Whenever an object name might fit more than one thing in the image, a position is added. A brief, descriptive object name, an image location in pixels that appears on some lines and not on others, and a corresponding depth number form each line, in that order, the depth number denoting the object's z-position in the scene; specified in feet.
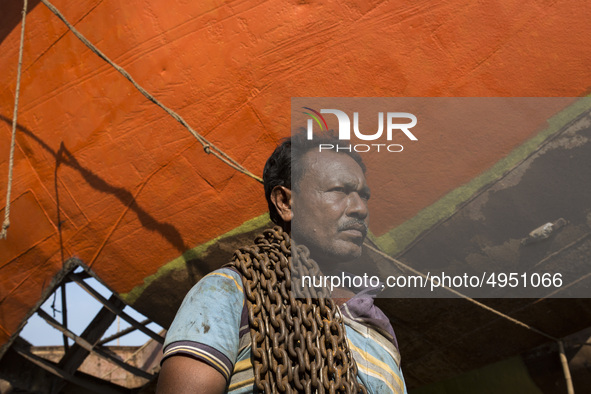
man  4.71
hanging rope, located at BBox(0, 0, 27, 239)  10.85
